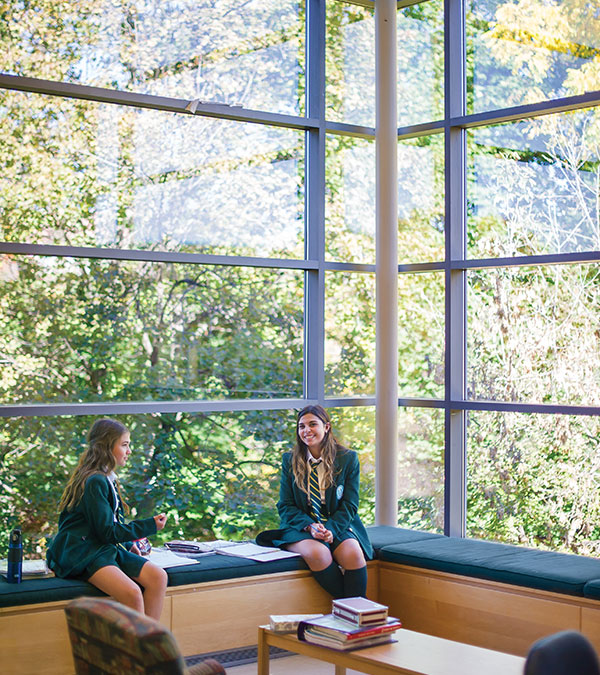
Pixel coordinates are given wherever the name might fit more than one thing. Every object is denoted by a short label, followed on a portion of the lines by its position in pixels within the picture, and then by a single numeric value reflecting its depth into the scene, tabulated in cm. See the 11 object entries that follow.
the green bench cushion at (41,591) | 423
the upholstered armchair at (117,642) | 251
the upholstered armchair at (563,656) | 224
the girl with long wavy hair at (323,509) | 507
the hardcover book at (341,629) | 371
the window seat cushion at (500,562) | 456
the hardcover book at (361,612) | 379
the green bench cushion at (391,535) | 545
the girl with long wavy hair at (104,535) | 439
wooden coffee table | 343
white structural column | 609
